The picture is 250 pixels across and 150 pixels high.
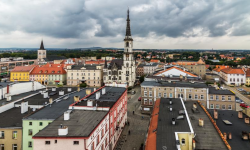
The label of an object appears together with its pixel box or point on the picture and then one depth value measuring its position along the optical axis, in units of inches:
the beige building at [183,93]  1587.1
